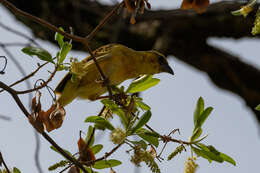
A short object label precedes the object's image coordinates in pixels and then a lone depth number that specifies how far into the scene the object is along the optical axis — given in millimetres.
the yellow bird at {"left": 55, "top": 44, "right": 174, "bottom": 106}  7905
